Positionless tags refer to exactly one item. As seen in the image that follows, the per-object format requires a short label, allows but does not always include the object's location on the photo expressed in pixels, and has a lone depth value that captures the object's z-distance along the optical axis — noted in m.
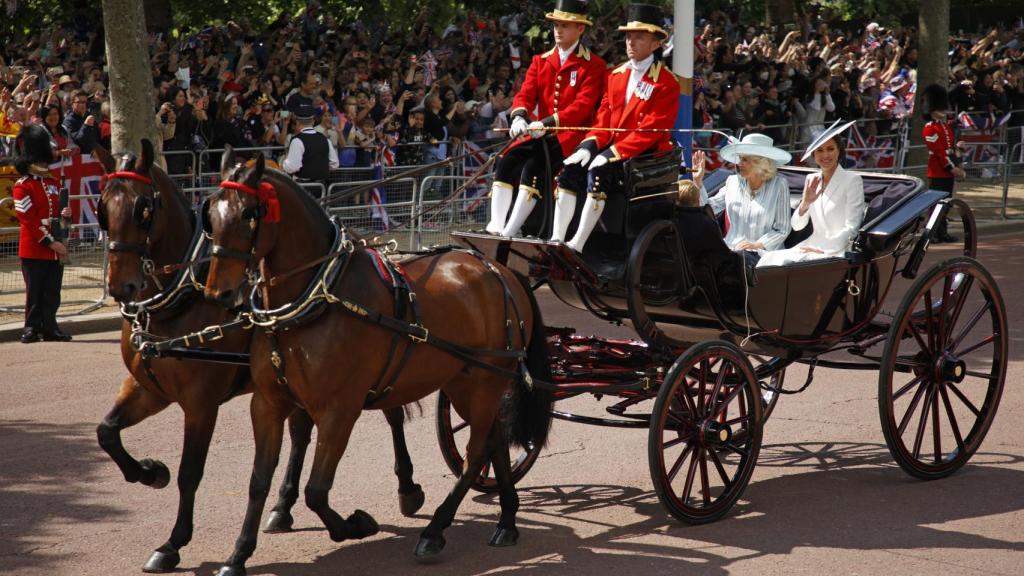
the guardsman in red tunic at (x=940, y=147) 33.06
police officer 29.78
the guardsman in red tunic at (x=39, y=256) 22.64
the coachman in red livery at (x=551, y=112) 14.28
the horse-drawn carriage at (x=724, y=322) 12.96
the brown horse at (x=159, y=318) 11.37
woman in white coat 14.39
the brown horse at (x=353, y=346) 10.59
